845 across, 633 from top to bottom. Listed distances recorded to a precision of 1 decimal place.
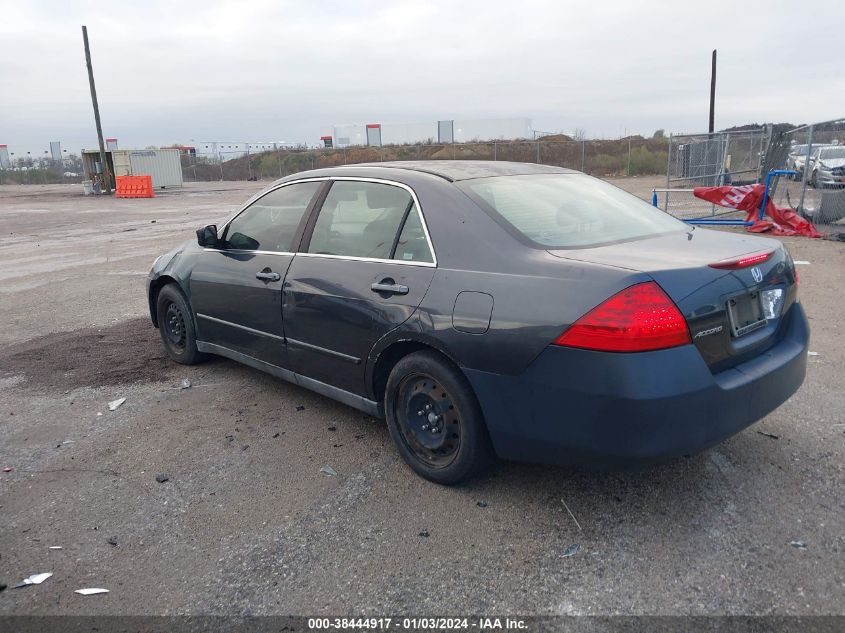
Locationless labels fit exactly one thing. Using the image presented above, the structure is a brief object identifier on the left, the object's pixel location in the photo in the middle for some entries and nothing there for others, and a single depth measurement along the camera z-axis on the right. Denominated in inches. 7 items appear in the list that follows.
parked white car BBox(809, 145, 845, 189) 517.9
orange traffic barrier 1304.1
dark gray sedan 109.7
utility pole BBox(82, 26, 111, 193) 1261.1
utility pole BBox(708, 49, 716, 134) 1434.5
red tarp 484.4
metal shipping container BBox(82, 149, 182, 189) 1418.6
